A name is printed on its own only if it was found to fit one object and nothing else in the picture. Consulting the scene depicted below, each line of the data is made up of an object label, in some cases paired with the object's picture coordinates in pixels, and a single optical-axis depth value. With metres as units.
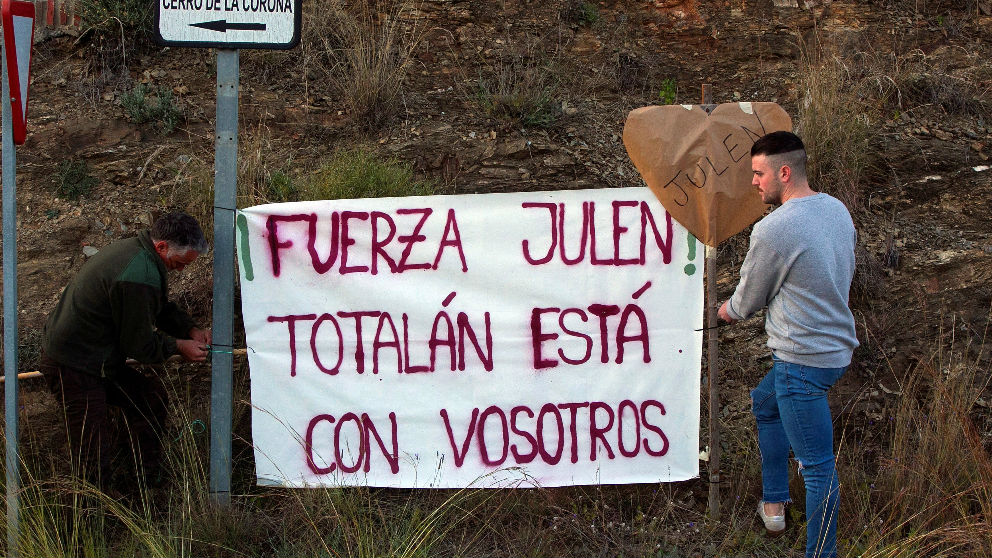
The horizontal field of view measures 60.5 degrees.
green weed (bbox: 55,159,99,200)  6.02
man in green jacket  4.00
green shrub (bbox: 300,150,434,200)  5.53
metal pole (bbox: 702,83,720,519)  4.19
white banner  4.28
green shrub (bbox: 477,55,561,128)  6.40
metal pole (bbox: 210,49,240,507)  4.11
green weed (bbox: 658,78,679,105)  7.00
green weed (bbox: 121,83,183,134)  6.41
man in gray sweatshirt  3.57
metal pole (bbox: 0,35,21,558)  3.71
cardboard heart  4.14
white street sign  3.94
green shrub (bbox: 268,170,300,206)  5.73
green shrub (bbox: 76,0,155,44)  6.86
